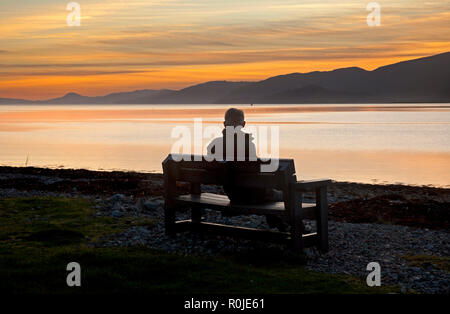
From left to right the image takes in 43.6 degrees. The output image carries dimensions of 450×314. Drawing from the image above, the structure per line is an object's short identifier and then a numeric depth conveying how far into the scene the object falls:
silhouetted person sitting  9.50
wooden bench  9.20
